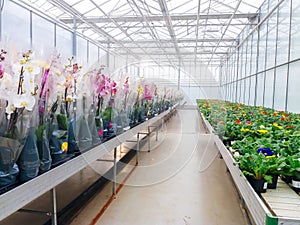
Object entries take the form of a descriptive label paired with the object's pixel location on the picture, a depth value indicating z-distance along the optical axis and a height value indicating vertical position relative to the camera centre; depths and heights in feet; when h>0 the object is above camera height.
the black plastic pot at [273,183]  4.11 -1.30
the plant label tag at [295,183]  4.04 -1.29
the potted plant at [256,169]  3.99 -1.12
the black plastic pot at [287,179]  4.37 -1.33
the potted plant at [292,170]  4.07 -1.11
